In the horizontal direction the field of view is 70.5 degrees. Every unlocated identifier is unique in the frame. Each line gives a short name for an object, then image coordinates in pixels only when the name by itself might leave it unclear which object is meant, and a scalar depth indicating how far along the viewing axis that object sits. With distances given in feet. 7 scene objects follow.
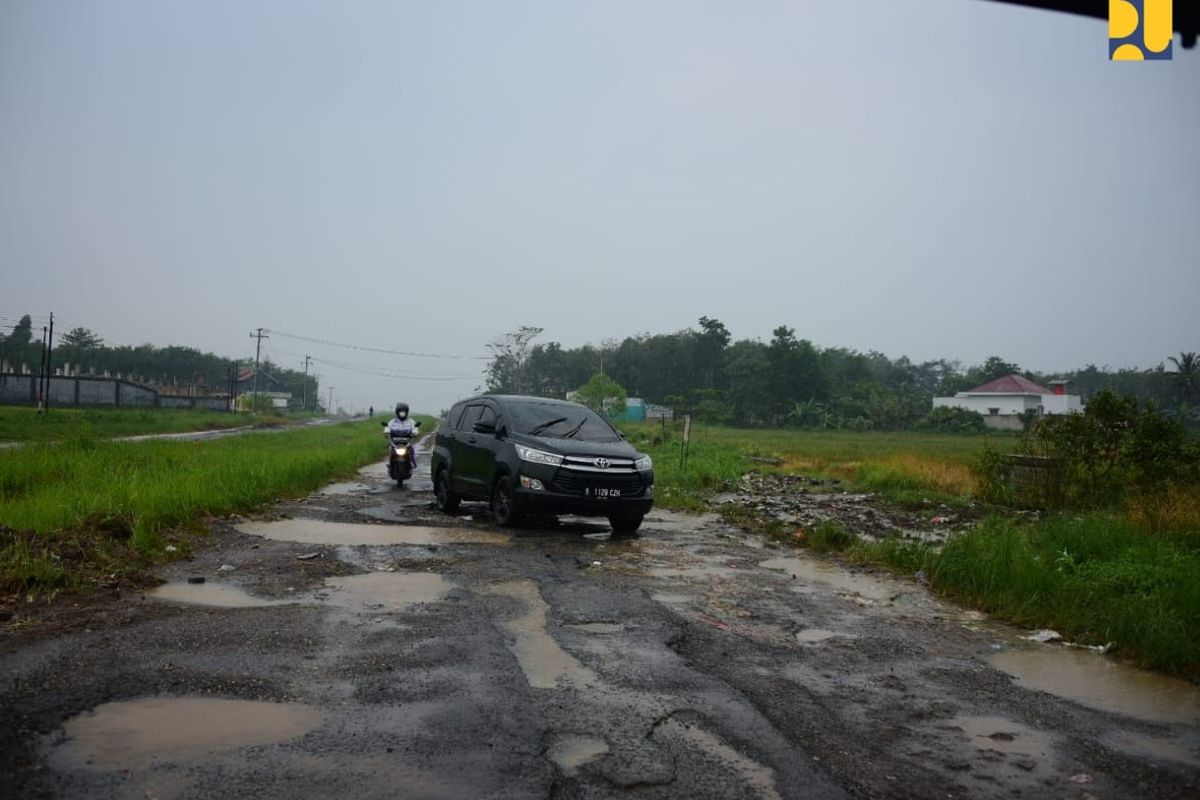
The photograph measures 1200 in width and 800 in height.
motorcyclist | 53.93
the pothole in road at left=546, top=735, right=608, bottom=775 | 11.27
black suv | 34.45
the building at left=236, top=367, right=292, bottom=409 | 375.86
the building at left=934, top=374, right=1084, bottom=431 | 231.50
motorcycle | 54.89
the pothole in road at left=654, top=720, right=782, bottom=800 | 10.87
